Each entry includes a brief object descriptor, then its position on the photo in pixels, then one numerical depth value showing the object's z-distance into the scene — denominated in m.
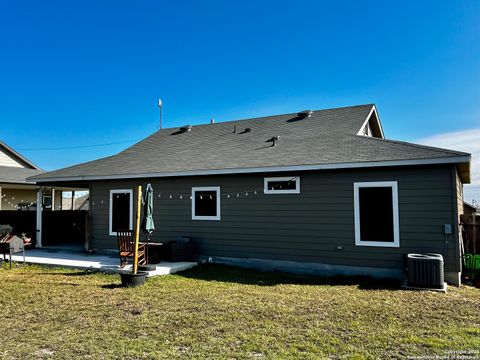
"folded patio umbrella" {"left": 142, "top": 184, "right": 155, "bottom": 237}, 7.73
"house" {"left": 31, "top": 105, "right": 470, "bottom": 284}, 7.12
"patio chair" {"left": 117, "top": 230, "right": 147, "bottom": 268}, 8.12
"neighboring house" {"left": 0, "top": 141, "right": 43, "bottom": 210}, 14.97
